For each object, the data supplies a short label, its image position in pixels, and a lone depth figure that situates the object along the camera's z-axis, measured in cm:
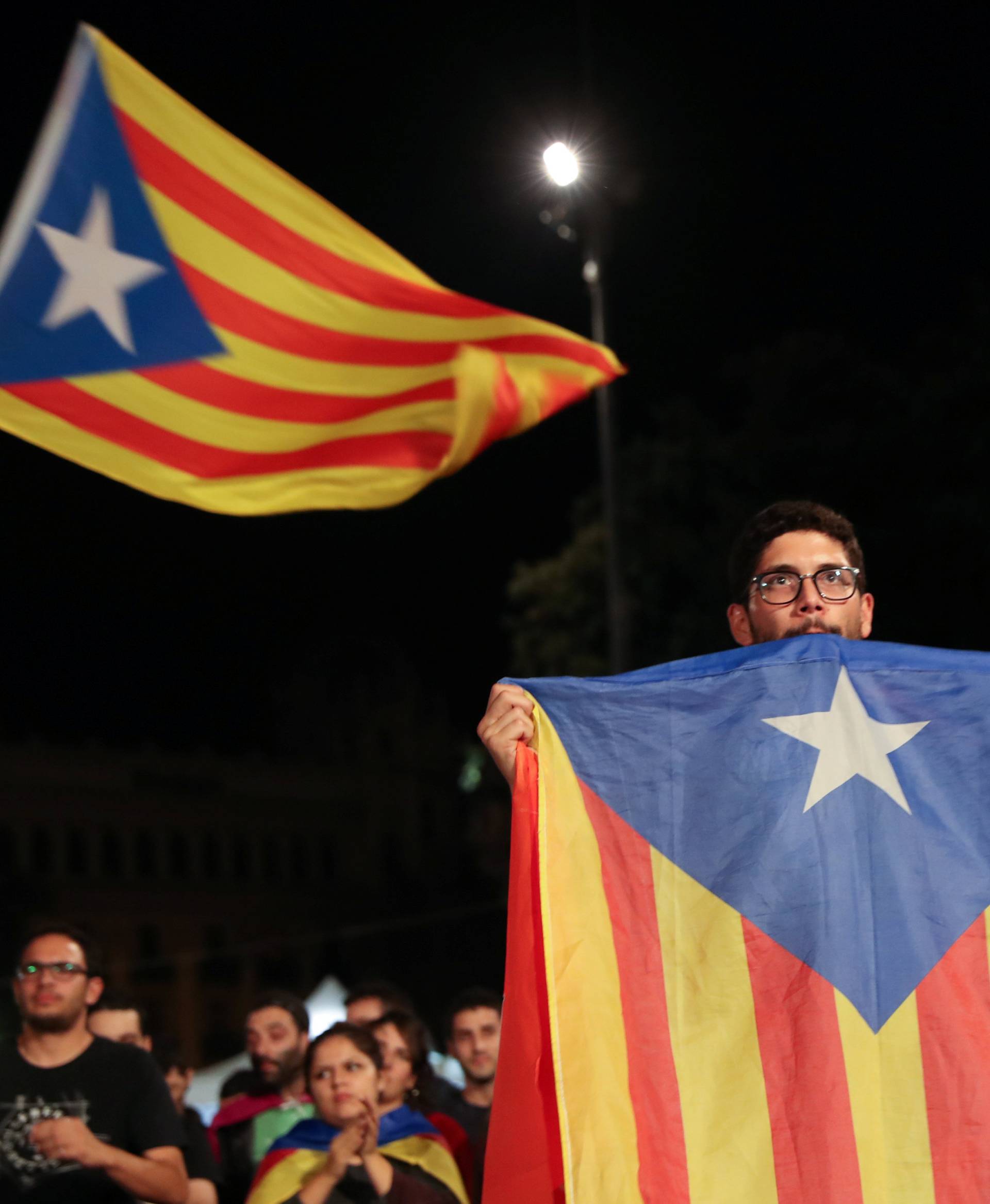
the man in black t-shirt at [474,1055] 676
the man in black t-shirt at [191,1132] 568
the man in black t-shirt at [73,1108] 502
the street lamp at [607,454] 1235
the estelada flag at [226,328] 601
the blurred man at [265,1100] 703
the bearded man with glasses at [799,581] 372
